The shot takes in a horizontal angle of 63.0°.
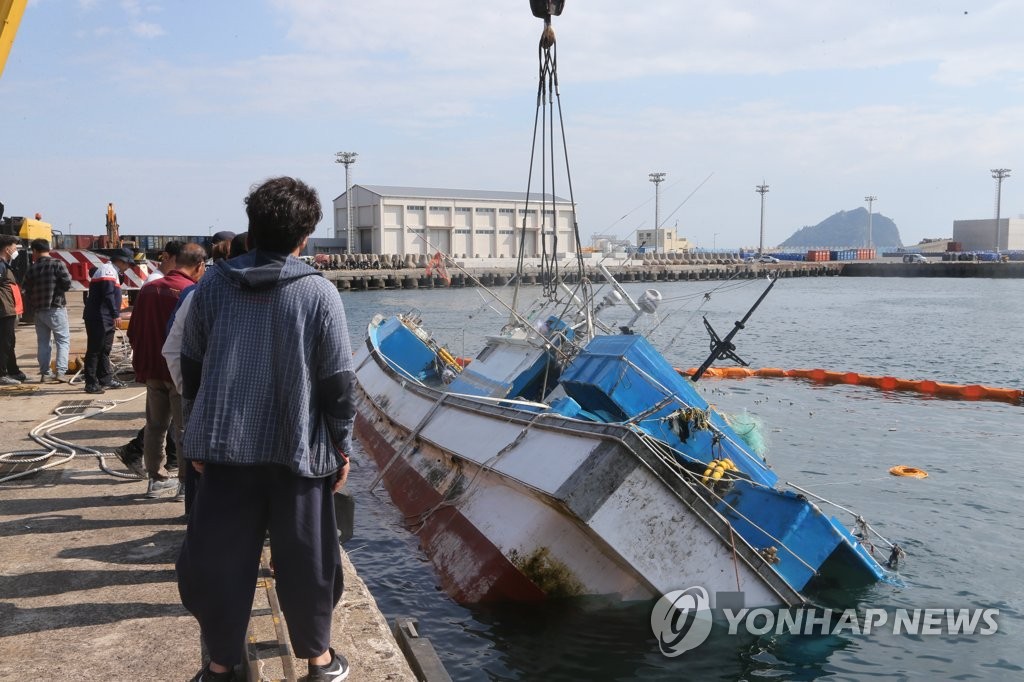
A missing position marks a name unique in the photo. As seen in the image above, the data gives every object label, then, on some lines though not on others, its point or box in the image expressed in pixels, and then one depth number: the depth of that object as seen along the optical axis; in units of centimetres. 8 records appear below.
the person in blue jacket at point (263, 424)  278
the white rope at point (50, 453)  629
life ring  1025
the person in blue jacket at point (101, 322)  935
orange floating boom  1580
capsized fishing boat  525
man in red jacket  528
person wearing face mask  977
